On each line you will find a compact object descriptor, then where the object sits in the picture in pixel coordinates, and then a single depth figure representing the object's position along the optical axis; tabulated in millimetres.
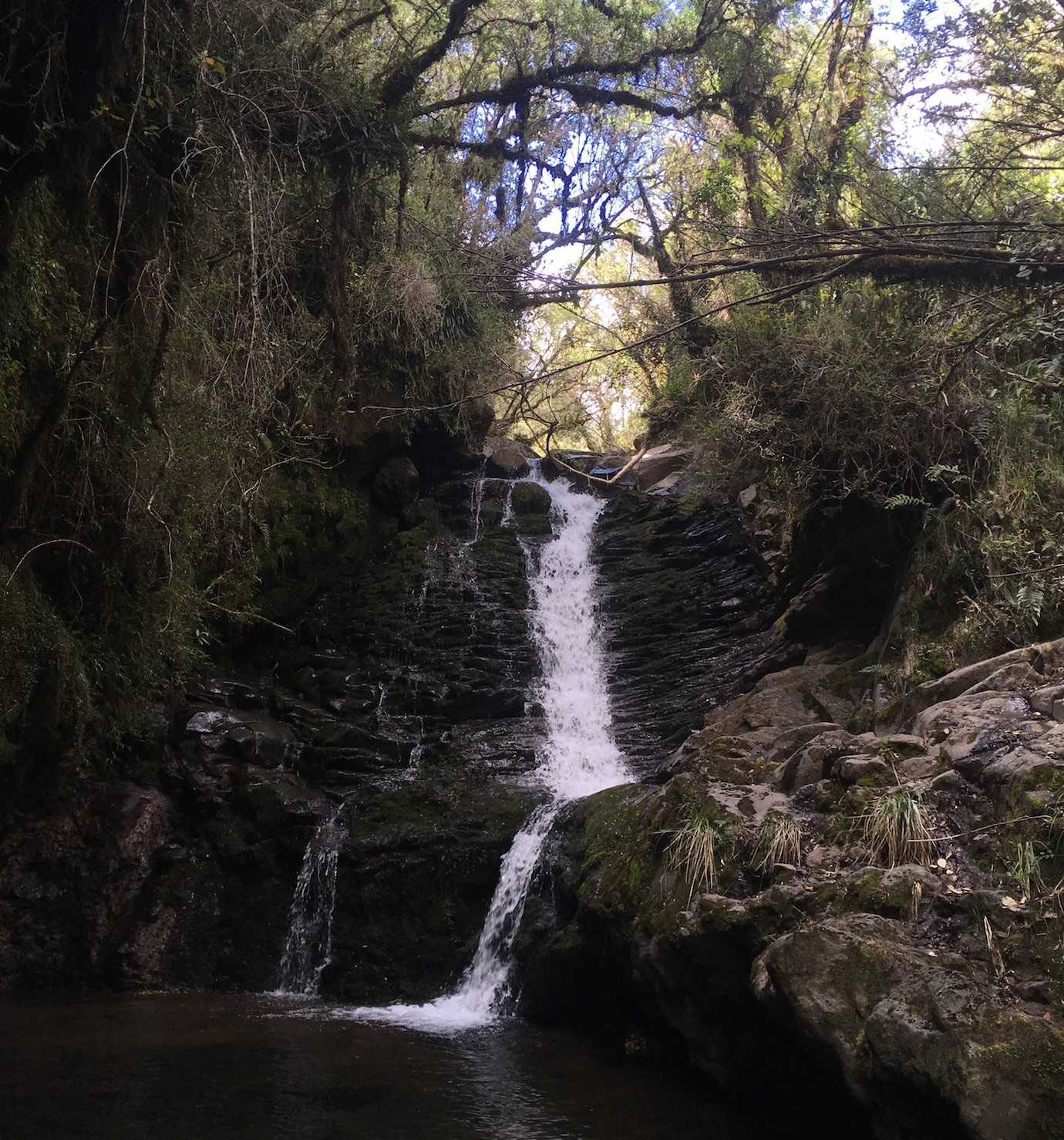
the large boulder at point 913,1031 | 3629
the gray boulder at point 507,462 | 17438
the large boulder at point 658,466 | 17000
